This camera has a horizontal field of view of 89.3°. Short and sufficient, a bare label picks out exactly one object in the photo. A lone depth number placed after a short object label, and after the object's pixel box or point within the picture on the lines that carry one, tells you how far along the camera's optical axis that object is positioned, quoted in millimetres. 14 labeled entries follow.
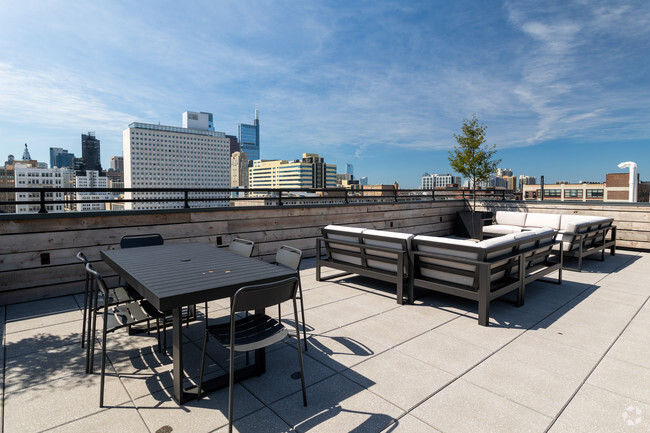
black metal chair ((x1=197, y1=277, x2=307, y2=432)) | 1740
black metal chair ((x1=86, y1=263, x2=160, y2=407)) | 1954
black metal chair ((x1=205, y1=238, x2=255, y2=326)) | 3336
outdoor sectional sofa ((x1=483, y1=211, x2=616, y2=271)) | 5504
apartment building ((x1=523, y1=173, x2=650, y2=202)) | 52750
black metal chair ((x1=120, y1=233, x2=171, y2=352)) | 3605
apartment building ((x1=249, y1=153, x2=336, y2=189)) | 76500
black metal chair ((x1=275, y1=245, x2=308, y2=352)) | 2847
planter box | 9359
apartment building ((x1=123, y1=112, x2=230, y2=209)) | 85188
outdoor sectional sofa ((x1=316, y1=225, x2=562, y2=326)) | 3326
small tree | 11133
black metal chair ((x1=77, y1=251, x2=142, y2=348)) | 2637
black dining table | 1853
